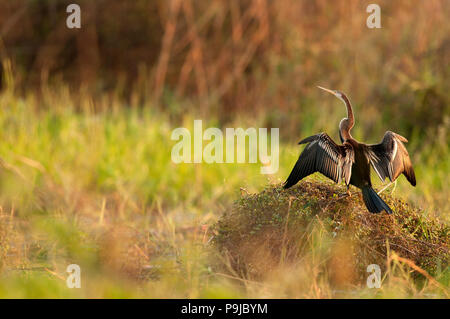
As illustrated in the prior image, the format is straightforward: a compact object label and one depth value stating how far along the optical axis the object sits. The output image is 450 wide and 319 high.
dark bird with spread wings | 7.40
